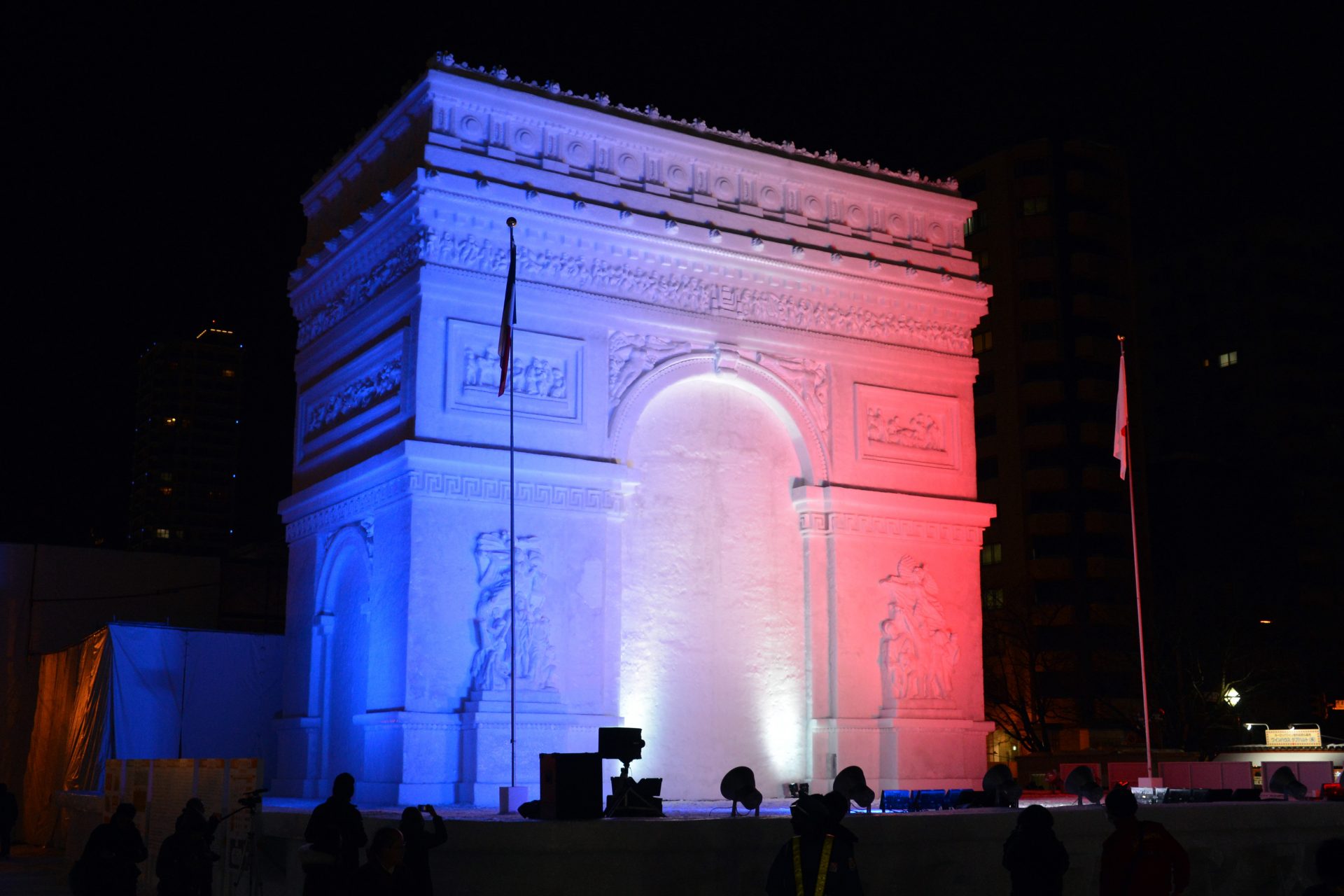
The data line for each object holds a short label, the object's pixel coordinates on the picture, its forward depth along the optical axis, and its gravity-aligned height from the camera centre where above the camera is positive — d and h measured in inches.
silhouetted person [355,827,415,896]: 385.7 -37.3
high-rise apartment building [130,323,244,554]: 5851.4 +1186.6
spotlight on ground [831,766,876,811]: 679.1 -26.0
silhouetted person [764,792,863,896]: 396.8 -35.3
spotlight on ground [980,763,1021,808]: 784.9 -30.9
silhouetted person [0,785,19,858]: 1145.4 -69.0
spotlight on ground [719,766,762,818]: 672.4 -26.8
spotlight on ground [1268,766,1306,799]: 849.5 -31.0
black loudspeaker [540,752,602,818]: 639.8 -24.8
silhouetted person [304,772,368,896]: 401.4 -38.7
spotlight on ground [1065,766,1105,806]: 789.2 -29.2
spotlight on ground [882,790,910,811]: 796.6 -38.9
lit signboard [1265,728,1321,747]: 1475.1 -5.6
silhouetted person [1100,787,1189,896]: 450.9 -40.7
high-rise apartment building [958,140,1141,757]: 2620.6 +644.9
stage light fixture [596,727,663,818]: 696.4 -28.0
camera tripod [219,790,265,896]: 686.5 -57.9
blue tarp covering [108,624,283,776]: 1138.7 +30.2
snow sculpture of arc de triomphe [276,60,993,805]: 935.0 +195.7
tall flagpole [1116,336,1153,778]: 918.4 +45.2
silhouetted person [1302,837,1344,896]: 320.8 -30.3
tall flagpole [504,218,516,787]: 846.5 +43.3
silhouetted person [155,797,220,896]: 625.3 -56.7
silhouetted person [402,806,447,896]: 522.9 -42.2
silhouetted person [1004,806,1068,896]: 456.4 -40.0
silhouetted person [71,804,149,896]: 518.6 -48.8
